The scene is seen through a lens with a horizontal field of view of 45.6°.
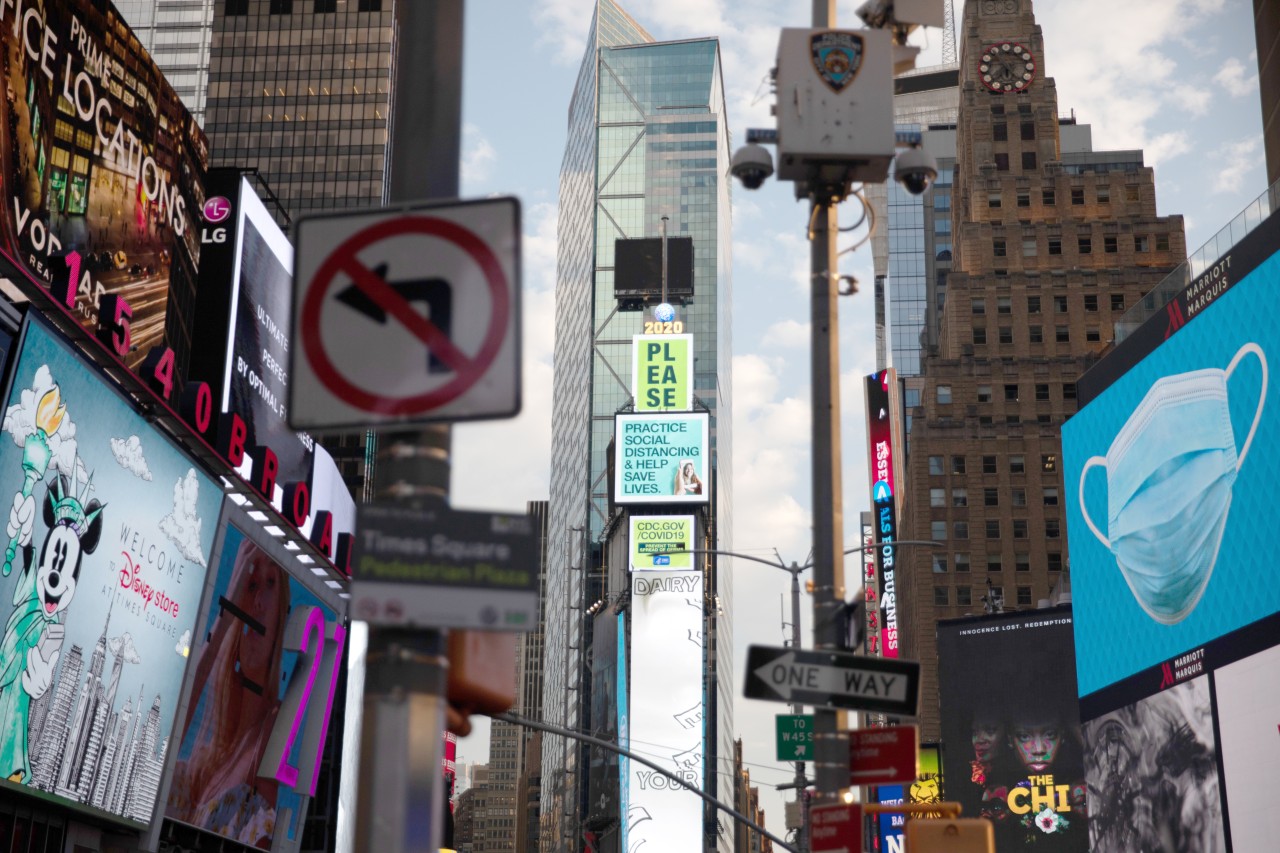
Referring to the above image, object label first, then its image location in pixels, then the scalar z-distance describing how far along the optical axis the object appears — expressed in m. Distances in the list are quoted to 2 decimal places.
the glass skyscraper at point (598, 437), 169.62
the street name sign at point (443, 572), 5.79
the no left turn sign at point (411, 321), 5.91
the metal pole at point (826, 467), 12.28
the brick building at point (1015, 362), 118.38
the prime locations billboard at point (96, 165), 33.50
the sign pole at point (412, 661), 5.96
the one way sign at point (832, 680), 11.81
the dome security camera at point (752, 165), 13.29
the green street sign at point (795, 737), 19.92
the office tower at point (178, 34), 174.62
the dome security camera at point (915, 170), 13.36
